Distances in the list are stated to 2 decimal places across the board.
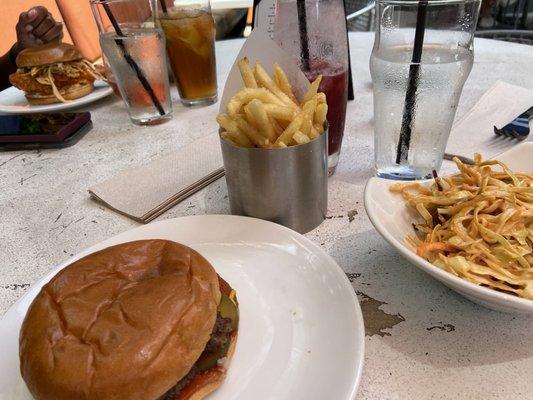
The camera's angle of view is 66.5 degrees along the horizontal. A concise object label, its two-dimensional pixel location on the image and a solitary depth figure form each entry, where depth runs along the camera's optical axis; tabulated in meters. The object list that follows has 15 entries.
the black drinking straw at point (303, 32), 0.37
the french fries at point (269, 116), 0.30
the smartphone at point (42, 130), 0.53
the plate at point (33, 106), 0.63
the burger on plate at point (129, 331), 0.20
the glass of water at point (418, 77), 0.34
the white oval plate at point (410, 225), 0.21
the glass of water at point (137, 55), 0.55
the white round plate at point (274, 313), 0.22
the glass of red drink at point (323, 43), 0.37
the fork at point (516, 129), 0.43
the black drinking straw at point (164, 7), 0.58
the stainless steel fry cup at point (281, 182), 0.31
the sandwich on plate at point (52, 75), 0.65
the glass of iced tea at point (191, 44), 0.57
